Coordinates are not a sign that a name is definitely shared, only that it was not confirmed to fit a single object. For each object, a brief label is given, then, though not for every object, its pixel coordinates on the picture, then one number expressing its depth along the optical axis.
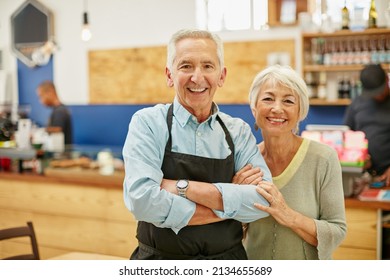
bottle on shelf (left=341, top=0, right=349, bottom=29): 3.64
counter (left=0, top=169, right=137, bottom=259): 2.93
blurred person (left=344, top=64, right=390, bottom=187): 2.60
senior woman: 1.41
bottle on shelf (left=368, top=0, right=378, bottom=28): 2.26
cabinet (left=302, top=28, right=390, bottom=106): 3.92
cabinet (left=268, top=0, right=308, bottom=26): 4.17
